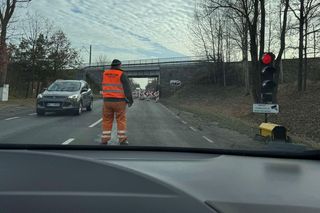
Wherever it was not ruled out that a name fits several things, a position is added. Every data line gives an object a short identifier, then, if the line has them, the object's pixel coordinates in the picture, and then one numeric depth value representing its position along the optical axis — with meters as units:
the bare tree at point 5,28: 35.12
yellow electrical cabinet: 11.21
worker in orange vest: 10.88
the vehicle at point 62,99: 20.36
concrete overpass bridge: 71.94
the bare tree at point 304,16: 30.47
